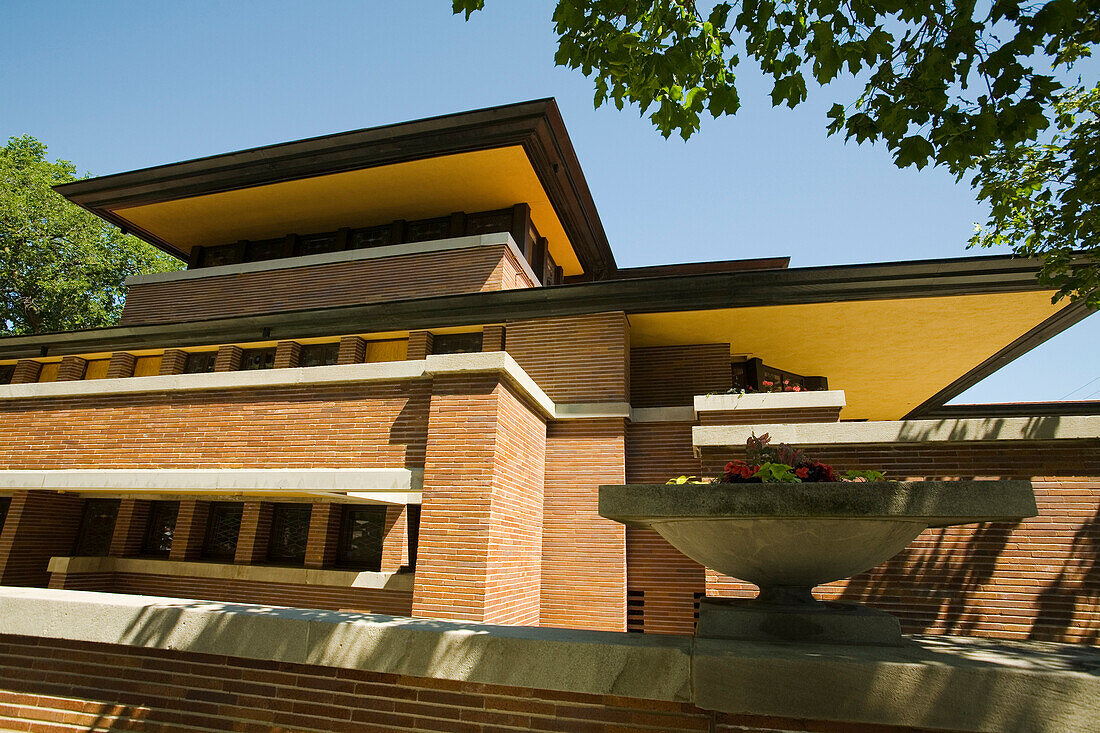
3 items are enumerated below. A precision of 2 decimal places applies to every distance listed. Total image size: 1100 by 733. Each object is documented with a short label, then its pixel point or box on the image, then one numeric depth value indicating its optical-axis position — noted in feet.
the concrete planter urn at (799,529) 9.88
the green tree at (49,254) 82.79
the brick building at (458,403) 25.02
